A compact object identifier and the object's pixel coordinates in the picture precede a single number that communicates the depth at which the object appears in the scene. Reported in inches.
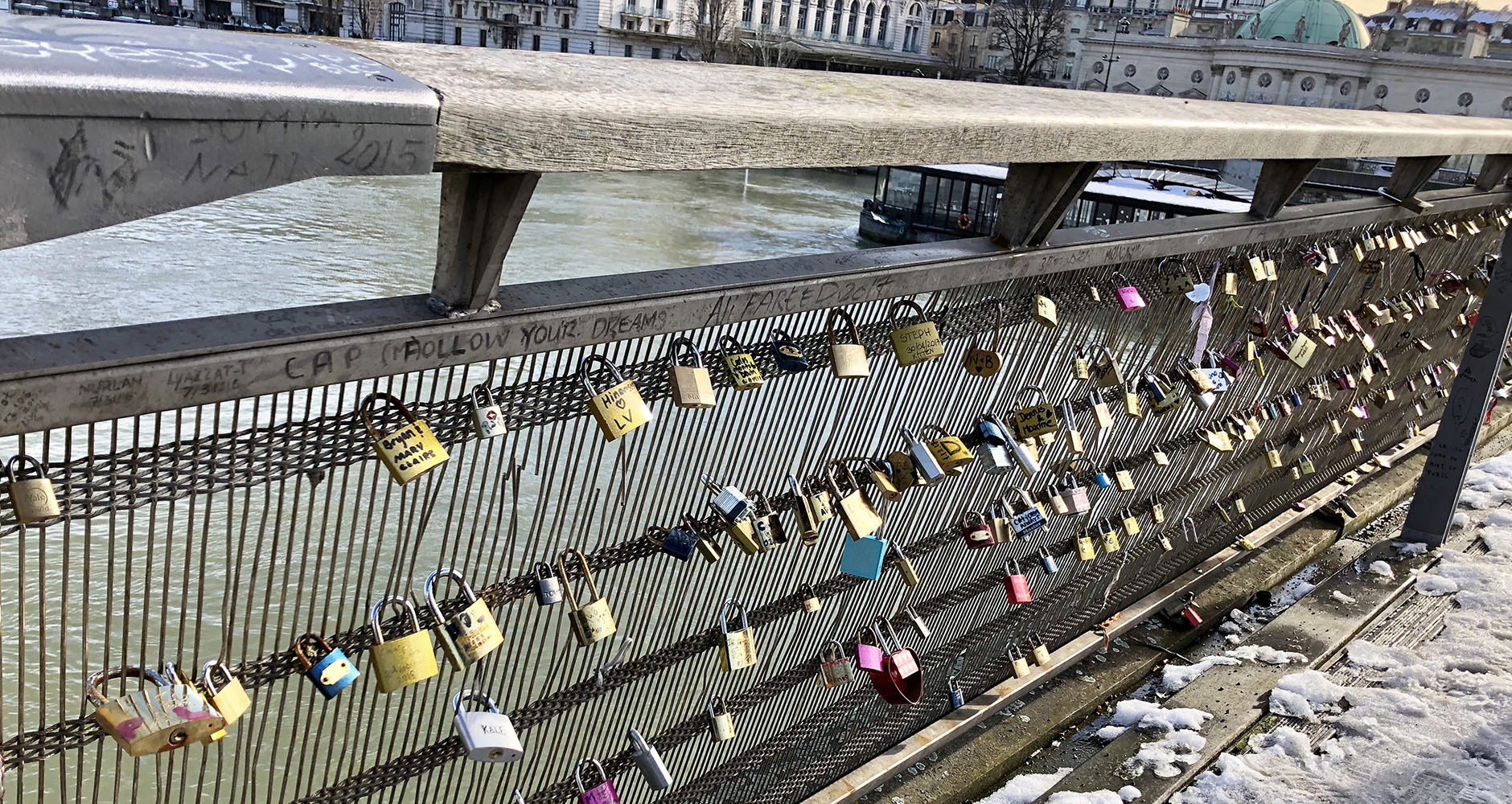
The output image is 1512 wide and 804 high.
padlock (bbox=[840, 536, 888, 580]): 121.8
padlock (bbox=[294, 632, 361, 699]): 79.5
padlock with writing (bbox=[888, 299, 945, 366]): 114.5
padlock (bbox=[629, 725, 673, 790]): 109.3
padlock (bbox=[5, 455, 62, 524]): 62.2
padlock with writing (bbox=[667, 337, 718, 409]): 91.9
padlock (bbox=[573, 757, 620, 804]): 108.4
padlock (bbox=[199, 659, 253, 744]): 74.7
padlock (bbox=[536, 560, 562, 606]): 95.6
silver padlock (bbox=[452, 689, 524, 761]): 88.7
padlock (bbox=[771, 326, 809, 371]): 105.1
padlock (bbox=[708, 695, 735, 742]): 125.6
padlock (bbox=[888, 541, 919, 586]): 138.6
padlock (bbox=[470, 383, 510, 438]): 81.0
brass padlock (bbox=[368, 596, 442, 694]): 82.0
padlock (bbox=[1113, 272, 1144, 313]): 142.9
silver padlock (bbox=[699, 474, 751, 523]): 107.0
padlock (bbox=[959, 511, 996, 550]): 147.6
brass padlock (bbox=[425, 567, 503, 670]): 86.6
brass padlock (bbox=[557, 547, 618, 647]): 95.6
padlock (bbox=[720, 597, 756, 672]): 117.2
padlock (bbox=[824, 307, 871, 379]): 106.0
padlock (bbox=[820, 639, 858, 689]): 135.1
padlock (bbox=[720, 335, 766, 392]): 98.7
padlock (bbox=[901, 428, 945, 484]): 124.0
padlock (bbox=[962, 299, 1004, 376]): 128.7
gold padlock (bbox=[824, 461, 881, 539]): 119.4
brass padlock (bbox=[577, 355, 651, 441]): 85.6
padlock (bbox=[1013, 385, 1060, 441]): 140.5
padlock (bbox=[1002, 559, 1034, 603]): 159.3
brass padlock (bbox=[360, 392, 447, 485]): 75.2
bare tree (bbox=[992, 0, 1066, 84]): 2704.2
